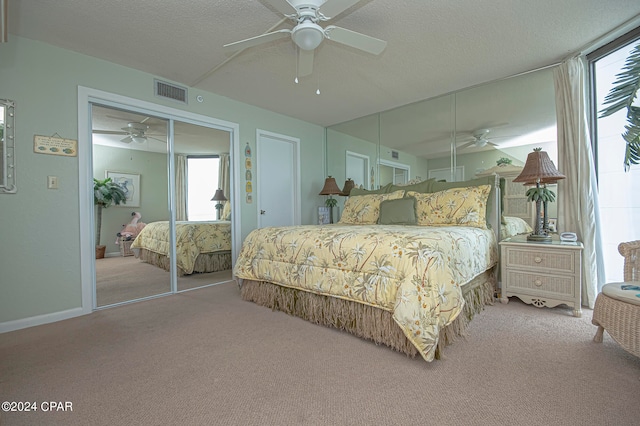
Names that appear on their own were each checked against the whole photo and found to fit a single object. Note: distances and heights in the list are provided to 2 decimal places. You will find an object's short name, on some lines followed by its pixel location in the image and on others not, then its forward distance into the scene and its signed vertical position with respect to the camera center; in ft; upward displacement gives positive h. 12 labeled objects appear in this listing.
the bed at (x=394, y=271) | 5.40 -1.44
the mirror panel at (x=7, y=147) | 7.41 +1.79
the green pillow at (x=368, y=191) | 12.57 +0.96
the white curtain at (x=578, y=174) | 8.37 +1.14
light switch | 8.08 +0.93
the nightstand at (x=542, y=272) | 7.57 -1.78
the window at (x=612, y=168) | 7.85 +1.25
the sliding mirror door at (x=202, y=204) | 11.05 +0.35
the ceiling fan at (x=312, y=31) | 5.79 +4.21
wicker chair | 4.96 -1.88
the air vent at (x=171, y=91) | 10.37 +4.67
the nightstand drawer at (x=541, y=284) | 7.64 -2.11
